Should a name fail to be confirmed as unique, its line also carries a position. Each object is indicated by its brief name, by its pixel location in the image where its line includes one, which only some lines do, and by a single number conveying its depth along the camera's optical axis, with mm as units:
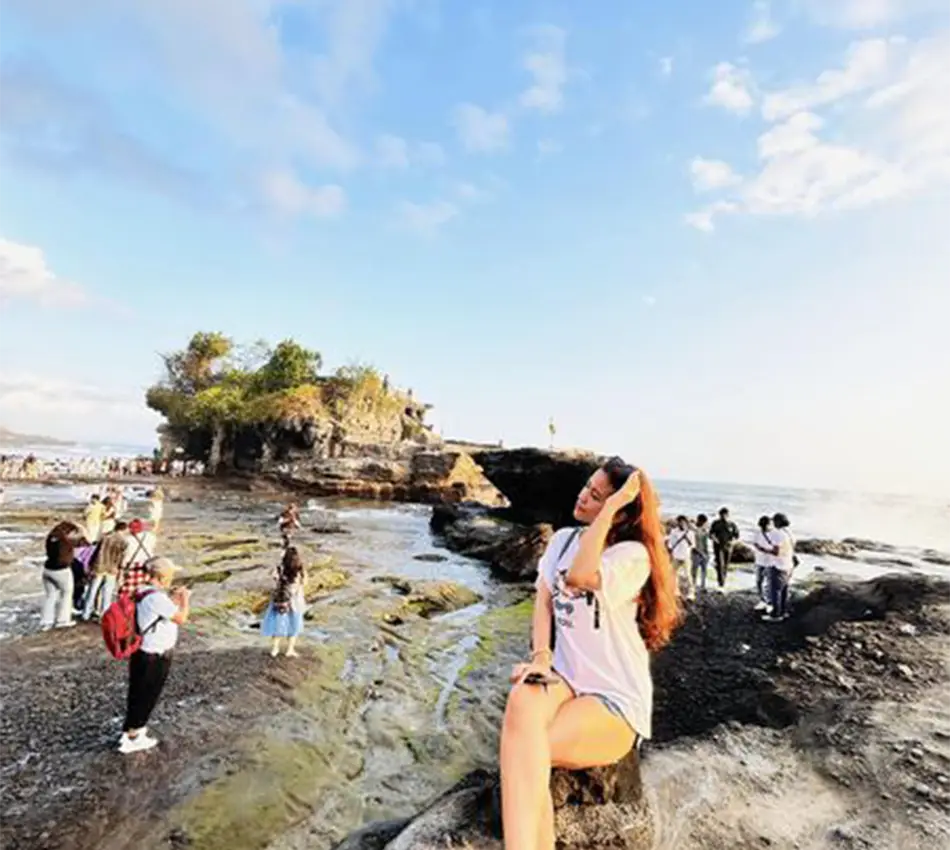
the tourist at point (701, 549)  15820
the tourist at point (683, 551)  14759
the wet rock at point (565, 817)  3047
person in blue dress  8703
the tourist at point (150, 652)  5379
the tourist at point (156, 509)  13055
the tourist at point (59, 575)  8789
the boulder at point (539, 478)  30266
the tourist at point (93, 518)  12953
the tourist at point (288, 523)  20812
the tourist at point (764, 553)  12180
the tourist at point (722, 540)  16109
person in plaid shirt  8227
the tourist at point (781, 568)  11883
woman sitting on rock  2432
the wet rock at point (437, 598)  13383
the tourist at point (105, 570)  9523
